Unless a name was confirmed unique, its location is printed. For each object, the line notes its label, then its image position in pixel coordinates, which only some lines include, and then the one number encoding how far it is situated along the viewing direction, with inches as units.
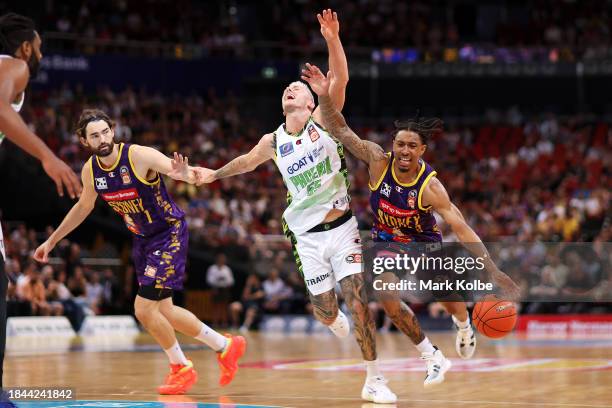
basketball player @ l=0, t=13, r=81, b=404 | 224.5
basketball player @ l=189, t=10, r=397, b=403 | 342.3
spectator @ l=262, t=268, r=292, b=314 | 861.8
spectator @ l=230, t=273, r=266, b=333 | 857.5
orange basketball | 344.5
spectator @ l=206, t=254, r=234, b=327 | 864.9
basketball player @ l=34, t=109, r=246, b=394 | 361.4
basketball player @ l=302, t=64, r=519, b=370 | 338.0
